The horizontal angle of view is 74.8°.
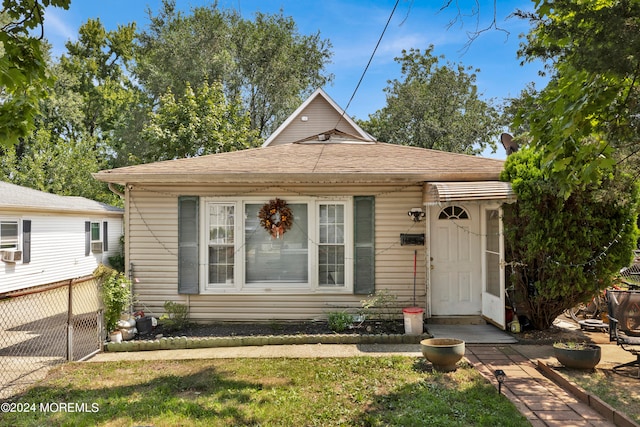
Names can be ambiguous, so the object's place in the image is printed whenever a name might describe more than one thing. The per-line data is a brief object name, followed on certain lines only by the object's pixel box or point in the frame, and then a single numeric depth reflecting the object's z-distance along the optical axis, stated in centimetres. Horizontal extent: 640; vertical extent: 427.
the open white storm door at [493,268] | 692
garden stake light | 440
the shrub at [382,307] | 759
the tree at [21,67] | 359
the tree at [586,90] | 334
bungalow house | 766
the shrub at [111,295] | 672
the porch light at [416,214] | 755
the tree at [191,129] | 1922
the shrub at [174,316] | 740
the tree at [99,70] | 2775
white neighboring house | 1201
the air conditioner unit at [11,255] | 1175
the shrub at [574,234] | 643
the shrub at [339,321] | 712
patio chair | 533
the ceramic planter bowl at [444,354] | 520
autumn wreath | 759
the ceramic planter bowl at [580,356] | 509
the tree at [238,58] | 2352
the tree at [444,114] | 2573
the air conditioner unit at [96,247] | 1686
